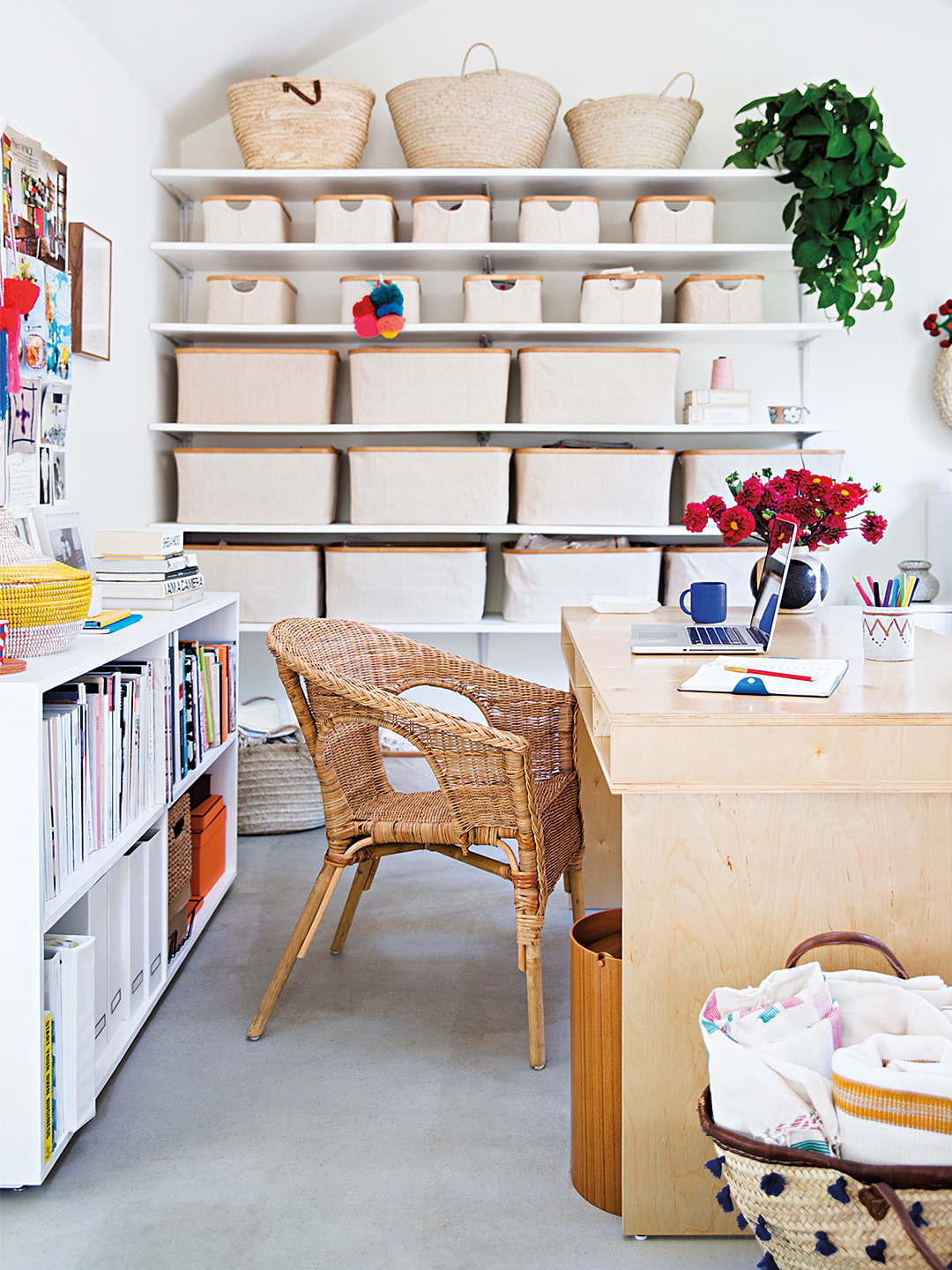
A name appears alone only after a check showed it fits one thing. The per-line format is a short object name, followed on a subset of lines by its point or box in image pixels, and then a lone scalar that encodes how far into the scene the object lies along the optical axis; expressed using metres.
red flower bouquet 2.50
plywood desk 1.48
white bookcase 1.54
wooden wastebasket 1.53
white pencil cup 1.94
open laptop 2.00
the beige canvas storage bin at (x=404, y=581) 3.53
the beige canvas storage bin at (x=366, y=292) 3.55
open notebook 1.57
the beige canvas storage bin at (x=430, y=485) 3.51
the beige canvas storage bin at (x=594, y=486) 3.52
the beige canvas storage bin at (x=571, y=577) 3.52
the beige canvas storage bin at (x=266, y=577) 3.53
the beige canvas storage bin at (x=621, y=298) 3.52
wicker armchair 1.92
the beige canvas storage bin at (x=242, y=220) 3.53
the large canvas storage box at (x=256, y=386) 3.53
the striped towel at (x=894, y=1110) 1.11
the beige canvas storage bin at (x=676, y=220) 3.54
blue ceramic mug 2.43
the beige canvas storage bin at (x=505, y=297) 3.53
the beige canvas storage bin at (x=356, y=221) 3.54
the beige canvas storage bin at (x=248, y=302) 3.55
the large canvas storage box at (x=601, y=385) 3.51
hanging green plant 3.35
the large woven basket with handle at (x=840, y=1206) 1.10
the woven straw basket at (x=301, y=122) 3.43
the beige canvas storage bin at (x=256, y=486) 3.54
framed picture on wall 2.72
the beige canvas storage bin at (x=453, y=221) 3.53
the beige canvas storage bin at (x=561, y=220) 3.52
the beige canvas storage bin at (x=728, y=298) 3.54
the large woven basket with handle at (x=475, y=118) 3.41
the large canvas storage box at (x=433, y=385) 3.51
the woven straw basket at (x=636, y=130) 3.47
